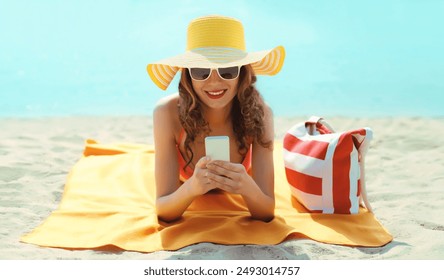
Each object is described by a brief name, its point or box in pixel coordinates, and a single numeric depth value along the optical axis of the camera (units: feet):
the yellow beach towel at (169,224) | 8.69
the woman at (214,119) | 8.38
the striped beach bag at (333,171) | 9.71
